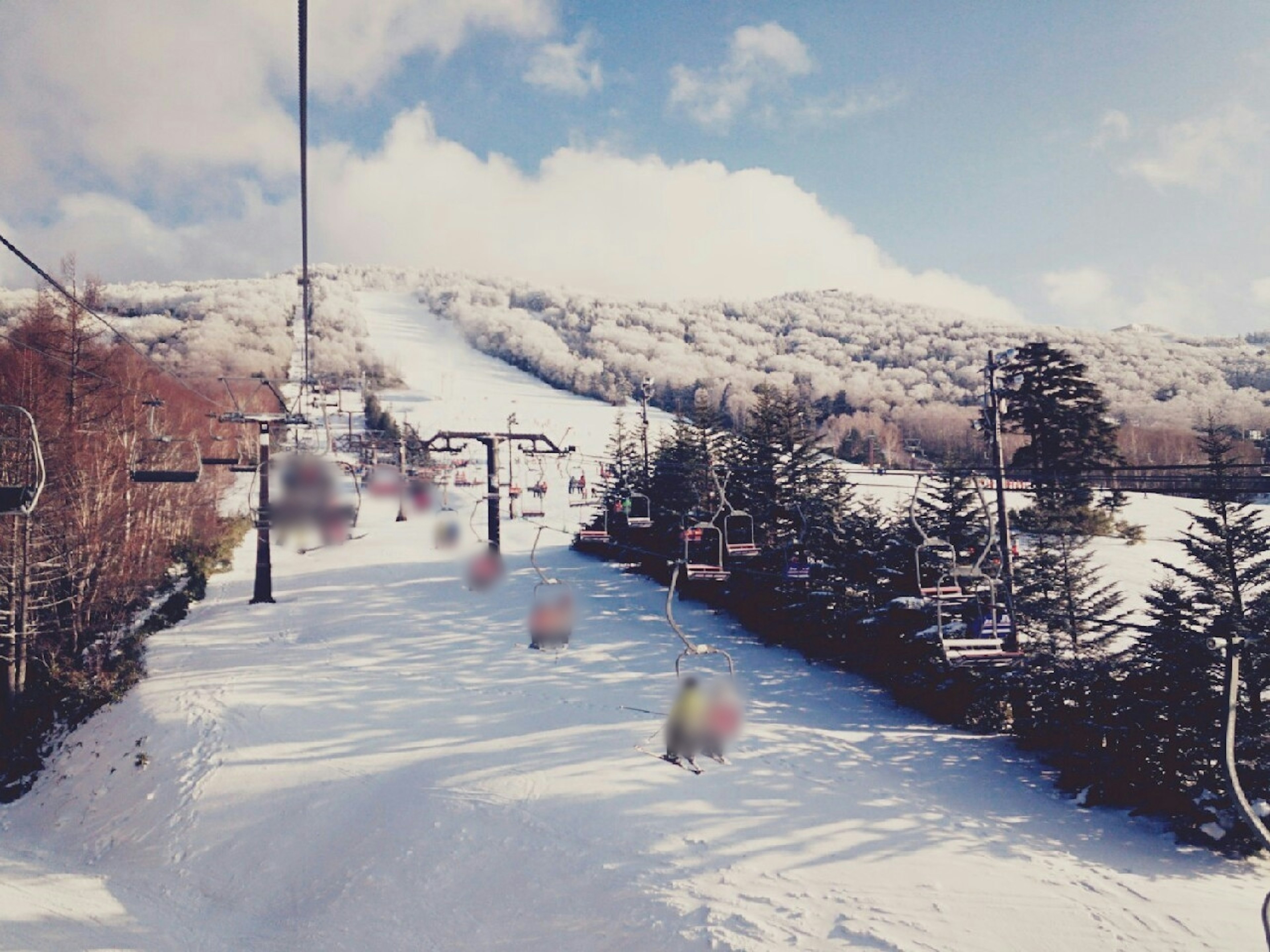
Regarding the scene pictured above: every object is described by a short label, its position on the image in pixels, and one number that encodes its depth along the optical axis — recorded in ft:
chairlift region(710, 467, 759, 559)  56.49
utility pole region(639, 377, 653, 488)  78.38
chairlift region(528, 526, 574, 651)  51.62
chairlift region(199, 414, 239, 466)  112.16
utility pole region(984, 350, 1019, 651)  38.50
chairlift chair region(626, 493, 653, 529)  61.11
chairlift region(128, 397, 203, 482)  74.23
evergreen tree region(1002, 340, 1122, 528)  102.12
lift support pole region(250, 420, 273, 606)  79.51
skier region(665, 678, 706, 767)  29.07
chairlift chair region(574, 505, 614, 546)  66.80
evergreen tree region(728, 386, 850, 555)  68.49
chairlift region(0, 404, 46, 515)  56.13
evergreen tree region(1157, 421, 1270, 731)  40.57
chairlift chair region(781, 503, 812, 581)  55.98
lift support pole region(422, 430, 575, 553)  58.65
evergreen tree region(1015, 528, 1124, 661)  50.83
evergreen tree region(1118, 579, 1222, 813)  40.57
